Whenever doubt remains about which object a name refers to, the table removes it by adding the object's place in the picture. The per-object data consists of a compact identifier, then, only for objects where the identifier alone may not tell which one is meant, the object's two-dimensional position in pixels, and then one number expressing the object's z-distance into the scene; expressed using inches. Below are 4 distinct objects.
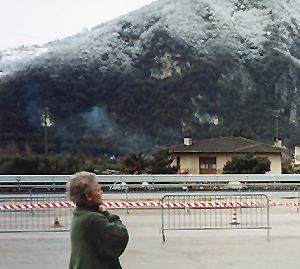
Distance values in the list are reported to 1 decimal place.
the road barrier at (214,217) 556.7
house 1847.9
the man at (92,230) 154.6
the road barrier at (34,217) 560.4
